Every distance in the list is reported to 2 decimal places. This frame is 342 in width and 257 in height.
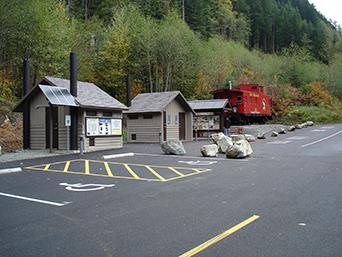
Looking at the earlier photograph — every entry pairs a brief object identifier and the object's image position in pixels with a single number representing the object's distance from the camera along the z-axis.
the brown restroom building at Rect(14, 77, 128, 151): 18.48
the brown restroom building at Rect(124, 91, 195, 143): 24.98
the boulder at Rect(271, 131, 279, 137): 27.67
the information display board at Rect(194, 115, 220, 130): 29.68
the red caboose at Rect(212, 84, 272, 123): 31.86
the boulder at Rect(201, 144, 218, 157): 15.59
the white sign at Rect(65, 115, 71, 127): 17.76
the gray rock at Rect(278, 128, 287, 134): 30.39
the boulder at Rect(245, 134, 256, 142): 23.95
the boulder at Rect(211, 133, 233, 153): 16.87
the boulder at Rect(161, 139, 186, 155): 16.45
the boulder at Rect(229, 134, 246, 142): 19.84
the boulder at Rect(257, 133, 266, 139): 26.16
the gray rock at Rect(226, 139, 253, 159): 14.74
